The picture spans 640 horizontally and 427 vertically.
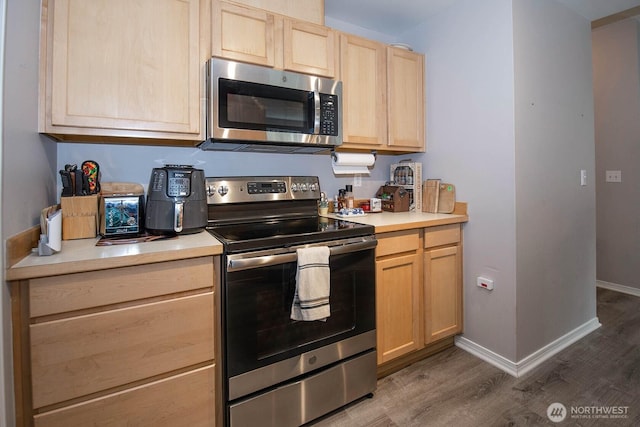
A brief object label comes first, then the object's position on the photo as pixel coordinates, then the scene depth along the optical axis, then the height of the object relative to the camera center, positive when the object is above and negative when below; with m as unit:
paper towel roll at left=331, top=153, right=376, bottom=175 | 2.15 +0.39
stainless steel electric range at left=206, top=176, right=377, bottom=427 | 1.24 -0.46
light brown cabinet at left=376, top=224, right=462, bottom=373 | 1.73 -0.46
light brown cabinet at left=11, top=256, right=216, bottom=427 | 0.96 -0.45
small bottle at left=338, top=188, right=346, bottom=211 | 2.28 +0.11
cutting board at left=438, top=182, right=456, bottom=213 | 2.15 +0.13
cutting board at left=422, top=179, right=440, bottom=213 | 2.21 +0.15
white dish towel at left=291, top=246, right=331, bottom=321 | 1.32 -0.31
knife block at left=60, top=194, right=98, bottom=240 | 1.30 +0.00
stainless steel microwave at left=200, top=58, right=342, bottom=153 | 1.51 +0.59
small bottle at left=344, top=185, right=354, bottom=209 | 2.27 +0.15
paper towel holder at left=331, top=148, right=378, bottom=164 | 2.12 +0.44
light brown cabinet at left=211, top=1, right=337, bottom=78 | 1.56 +0.98
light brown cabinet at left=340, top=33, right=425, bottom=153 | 1.98 +0.84
